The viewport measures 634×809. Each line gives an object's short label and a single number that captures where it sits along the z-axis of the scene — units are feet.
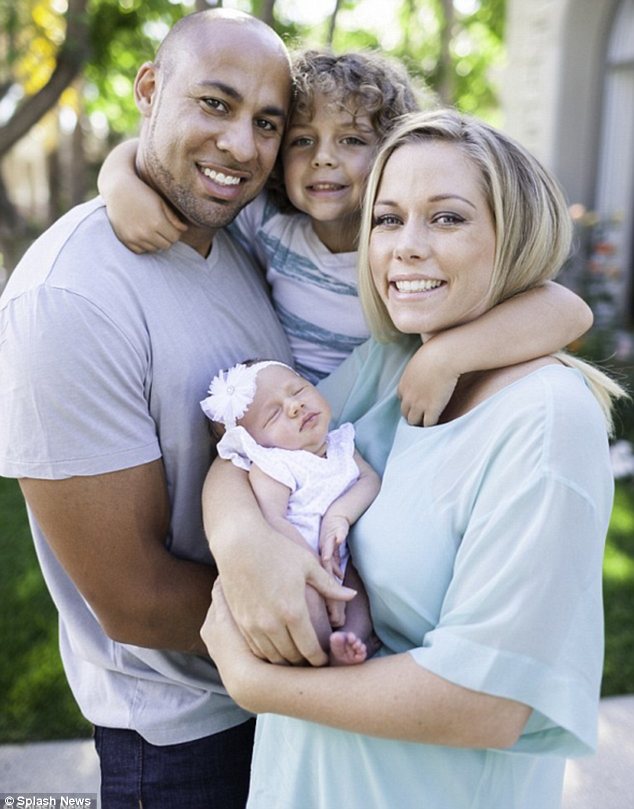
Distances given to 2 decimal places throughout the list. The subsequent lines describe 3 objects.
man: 5.27
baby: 5.18
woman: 4.14
